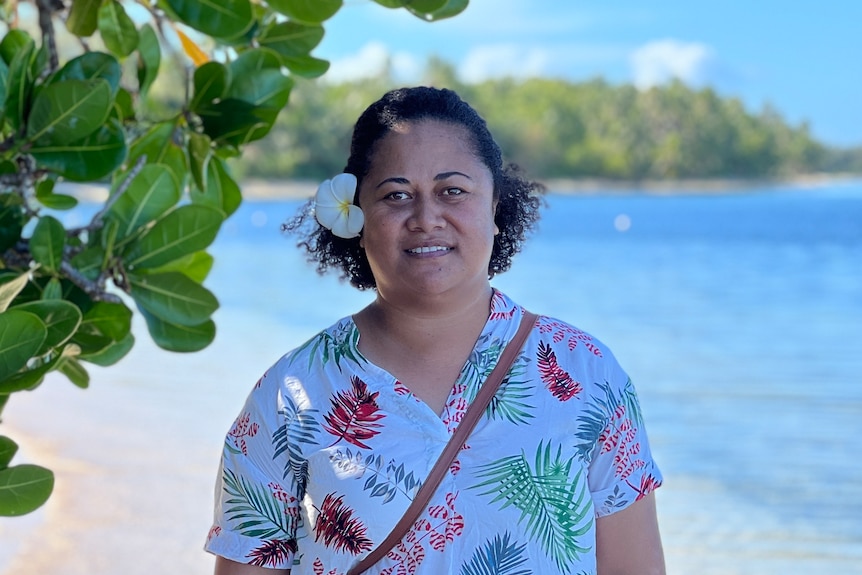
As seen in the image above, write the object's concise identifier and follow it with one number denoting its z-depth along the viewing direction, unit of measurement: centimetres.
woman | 181
